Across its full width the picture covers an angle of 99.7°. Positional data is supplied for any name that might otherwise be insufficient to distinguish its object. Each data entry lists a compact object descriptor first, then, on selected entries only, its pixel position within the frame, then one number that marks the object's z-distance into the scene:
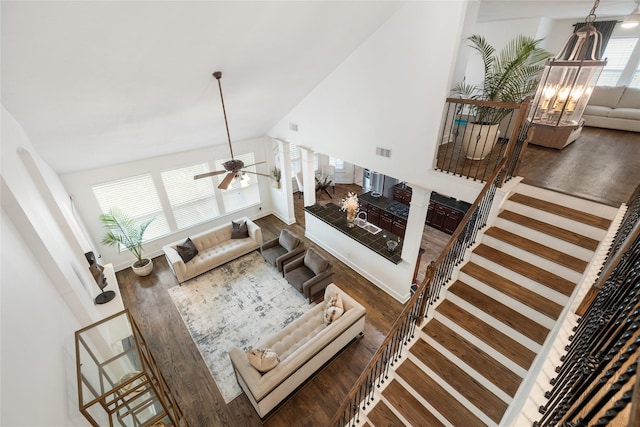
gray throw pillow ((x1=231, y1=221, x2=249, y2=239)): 7.12
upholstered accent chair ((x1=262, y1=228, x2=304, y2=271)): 6.19
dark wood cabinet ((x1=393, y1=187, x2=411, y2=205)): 8.65
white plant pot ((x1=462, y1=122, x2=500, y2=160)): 3.97
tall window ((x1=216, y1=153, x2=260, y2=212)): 7.91
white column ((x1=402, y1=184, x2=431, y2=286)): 4.55
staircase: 2.78
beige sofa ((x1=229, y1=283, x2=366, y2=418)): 3.59
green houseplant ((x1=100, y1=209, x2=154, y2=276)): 6.20
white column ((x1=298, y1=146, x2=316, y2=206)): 6.89
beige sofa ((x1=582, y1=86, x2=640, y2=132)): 5.66
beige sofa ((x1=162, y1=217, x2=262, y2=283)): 6.15
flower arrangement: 6.21
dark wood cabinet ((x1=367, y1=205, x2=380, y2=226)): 8.32
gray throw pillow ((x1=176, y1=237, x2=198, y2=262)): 6.36
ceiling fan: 3.75
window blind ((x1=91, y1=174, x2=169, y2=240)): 6.18
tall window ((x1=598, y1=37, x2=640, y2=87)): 5.75
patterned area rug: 4.69
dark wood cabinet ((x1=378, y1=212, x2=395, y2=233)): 7.98
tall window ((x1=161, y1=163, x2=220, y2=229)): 7.03
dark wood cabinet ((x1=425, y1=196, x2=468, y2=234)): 7.57
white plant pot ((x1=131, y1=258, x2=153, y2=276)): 6.39
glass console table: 1.91
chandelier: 2.02
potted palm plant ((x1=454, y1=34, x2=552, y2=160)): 3.45
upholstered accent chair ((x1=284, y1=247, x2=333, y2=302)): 5.40
